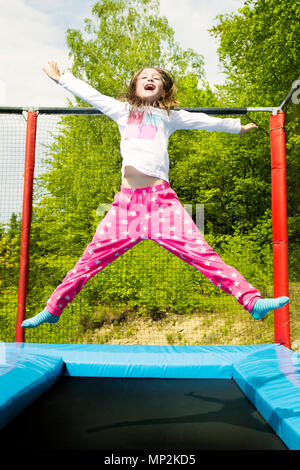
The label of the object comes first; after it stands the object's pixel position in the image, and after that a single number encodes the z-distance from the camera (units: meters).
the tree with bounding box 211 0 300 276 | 5.24
